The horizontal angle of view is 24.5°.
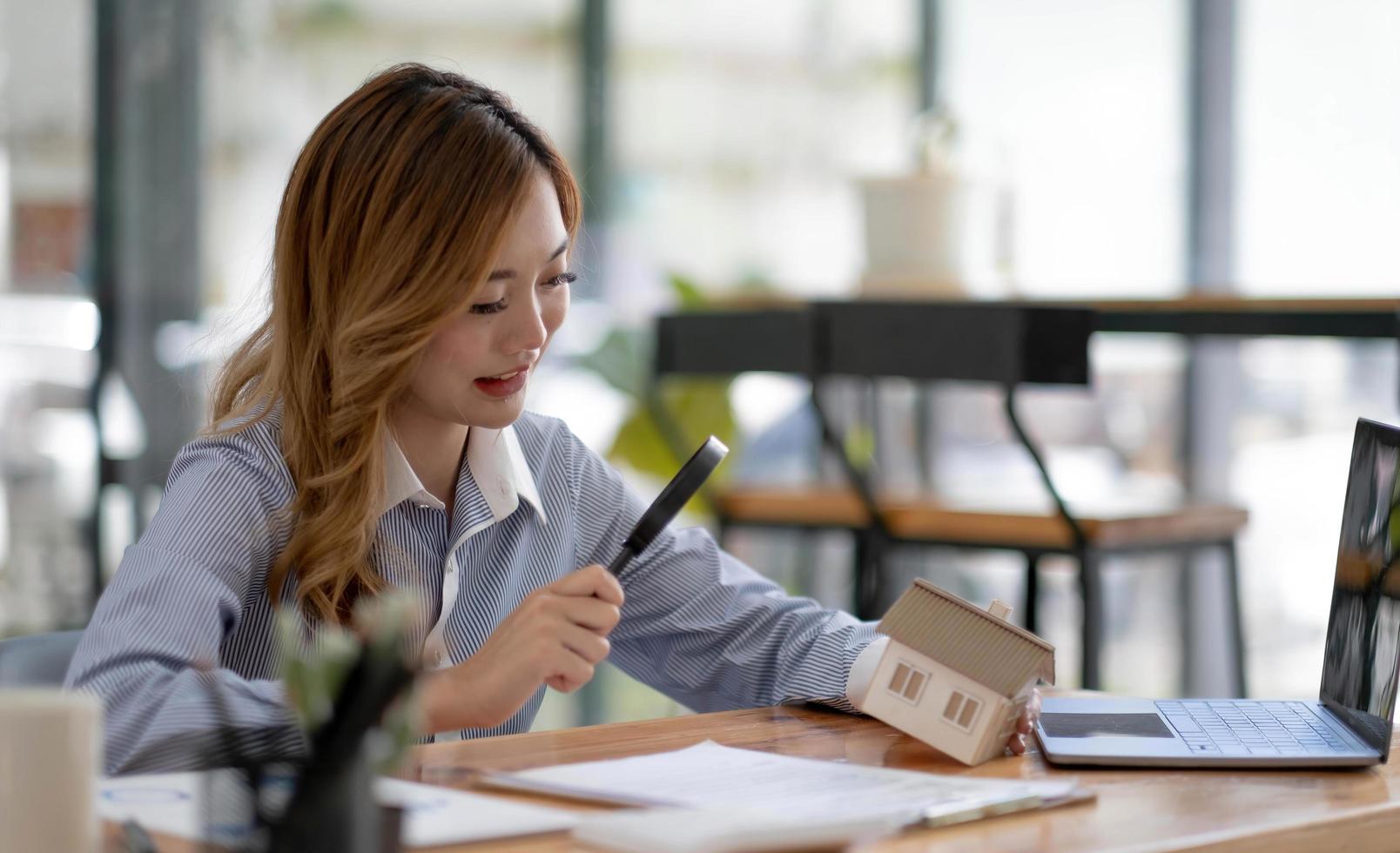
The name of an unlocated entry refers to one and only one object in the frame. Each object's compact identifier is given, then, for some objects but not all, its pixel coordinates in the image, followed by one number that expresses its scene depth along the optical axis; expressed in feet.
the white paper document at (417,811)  5.39
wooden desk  5.45
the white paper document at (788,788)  5.54
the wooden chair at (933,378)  9.55
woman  6.54
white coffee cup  4.93
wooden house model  5.99
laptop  5.98
